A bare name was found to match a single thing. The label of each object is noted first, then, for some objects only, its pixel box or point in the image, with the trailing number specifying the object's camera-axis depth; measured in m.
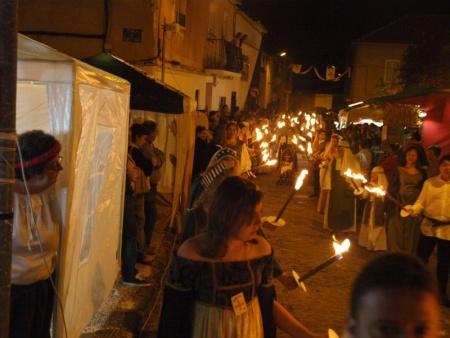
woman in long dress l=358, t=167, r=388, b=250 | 10.63
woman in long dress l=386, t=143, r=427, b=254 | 9.10
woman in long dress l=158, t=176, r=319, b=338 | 2.96
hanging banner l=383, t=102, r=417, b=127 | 14.23
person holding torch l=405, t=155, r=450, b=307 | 7.75
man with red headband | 3.95
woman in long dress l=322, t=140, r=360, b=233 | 12.21
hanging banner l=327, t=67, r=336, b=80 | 41.31
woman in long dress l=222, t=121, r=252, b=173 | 10.96
